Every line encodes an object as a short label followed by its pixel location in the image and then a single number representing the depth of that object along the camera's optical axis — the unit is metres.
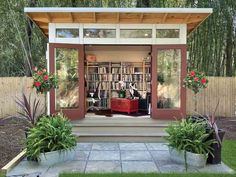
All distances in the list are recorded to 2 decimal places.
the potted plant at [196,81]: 4.61
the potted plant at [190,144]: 3.33
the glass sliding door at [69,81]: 4.99
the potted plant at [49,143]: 3.35
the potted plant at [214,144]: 3.39
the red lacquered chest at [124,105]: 6.03
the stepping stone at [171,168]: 3.20
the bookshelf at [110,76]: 7.10
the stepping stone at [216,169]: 3.17
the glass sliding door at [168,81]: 5.01
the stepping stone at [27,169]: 3.09
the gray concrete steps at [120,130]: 4.47
